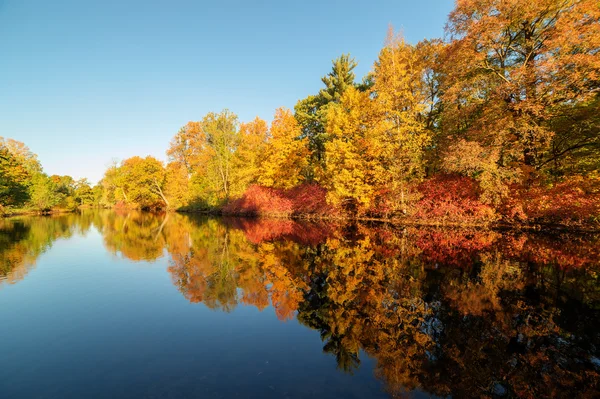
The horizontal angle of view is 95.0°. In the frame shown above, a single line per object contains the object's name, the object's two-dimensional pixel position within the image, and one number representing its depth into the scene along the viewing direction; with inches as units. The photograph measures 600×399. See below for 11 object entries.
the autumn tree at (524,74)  697.6
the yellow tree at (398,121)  923.4
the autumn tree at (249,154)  1541.2
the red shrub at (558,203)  684.7
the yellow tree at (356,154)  1000.9
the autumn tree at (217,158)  1696.6
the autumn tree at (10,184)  1482.5
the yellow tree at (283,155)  1393.9
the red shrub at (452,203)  830.5
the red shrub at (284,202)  1288.1
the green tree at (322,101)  1539.1
